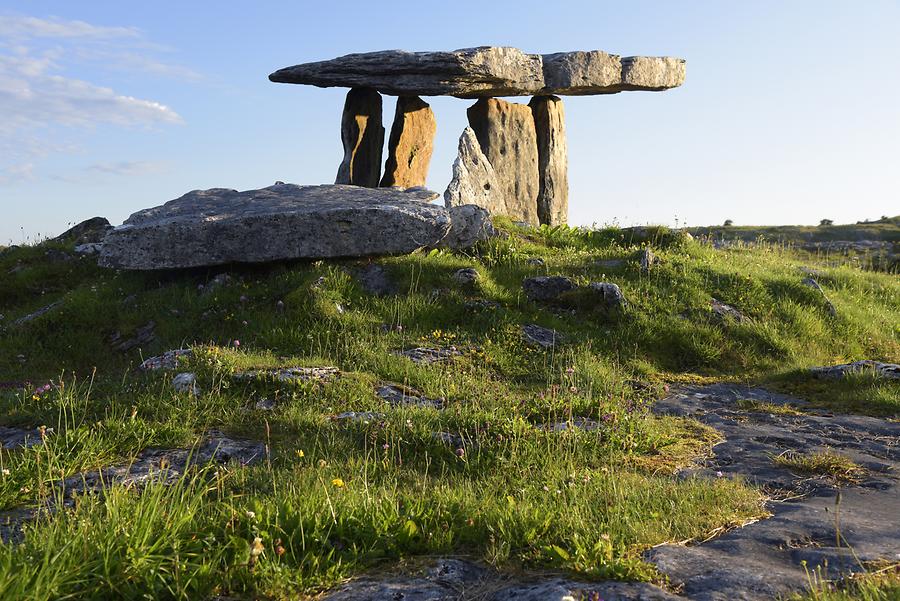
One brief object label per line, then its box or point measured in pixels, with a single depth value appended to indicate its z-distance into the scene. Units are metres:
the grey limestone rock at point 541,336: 11.40
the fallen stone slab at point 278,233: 13.34
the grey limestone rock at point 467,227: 14.95
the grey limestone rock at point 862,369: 10.62
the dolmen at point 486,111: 19.41
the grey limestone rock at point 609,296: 12.73
